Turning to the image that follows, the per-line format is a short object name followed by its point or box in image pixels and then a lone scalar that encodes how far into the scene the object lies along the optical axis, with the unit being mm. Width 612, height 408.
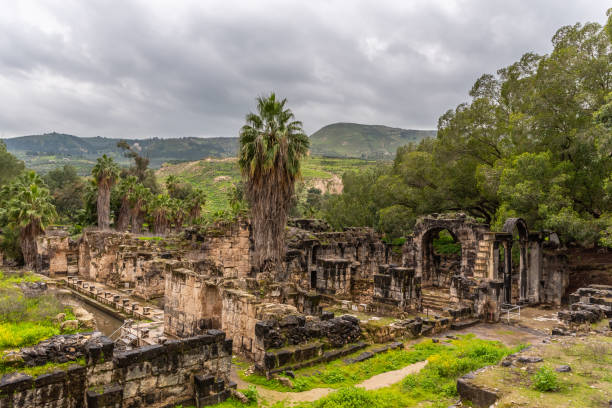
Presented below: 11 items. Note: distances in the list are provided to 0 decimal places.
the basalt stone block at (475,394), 6301
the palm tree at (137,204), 41875
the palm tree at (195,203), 47969
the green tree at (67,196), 56219
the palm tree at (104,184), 38188
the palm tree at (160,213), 41500
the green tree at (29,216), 27656
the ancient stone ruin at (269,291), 7000
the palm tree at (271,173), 18375
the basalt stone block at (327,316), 12273
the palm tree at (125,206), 42500
